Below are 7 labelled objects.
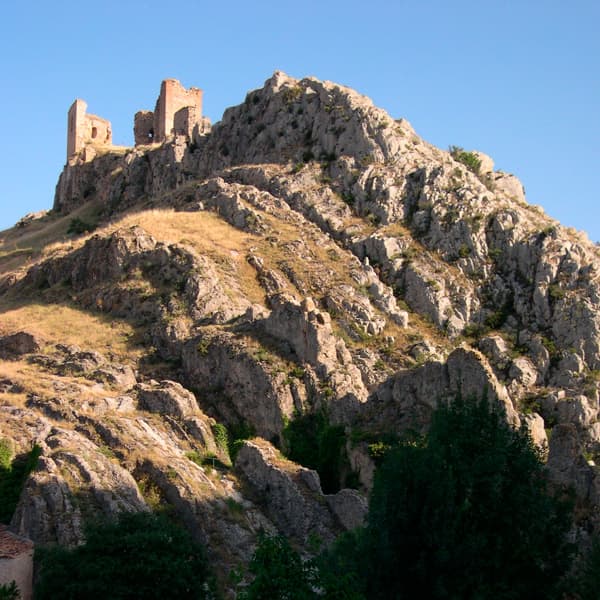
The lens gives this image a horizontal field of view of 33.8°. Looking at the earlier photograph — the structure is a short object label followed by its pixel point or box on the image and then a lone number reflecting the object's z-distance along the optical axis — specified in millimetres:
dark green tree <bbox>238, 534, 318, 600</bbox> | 24656
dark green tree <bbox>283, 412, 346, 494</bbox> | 40375
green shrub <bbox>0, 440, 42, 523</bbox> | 36031
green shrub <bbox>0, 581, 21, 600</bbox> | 27998
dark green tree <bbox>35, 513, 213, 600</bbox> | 28562
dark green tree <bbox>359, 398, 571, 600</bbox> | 28219
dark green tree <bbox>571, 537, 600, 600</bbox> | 28453
